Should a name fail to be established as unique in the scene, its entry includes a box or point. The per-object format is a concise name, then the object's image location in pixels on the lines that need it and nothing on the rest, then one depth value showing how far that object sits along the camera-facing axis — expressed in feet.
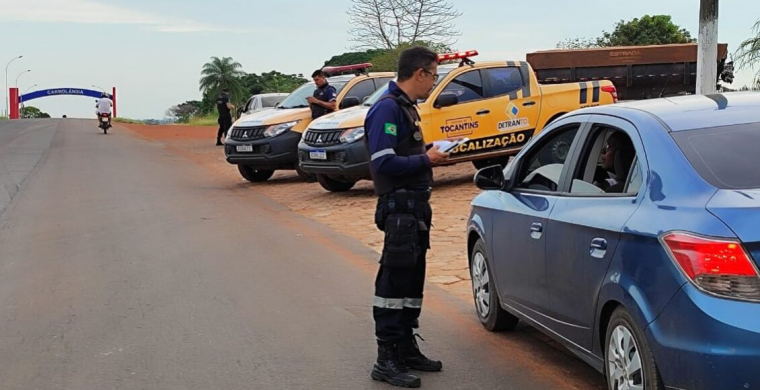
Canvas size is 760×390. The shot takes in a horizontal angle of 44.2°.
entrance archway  321.52
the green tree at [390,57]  106.32
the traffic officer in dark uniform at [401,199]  17.34
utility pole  47.91
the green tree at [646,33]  138.21
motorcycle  133.37
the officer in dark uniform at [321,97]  55.57
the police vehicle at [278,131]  56.08
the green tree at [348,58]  149.36
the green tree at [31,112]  388.86
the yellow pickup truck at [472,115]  47.62
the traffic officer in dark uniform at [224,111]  95.20
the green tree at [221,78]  197.57
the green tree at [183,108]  305.53
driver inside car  15.61
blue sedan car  12.05
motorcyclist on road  133.39
